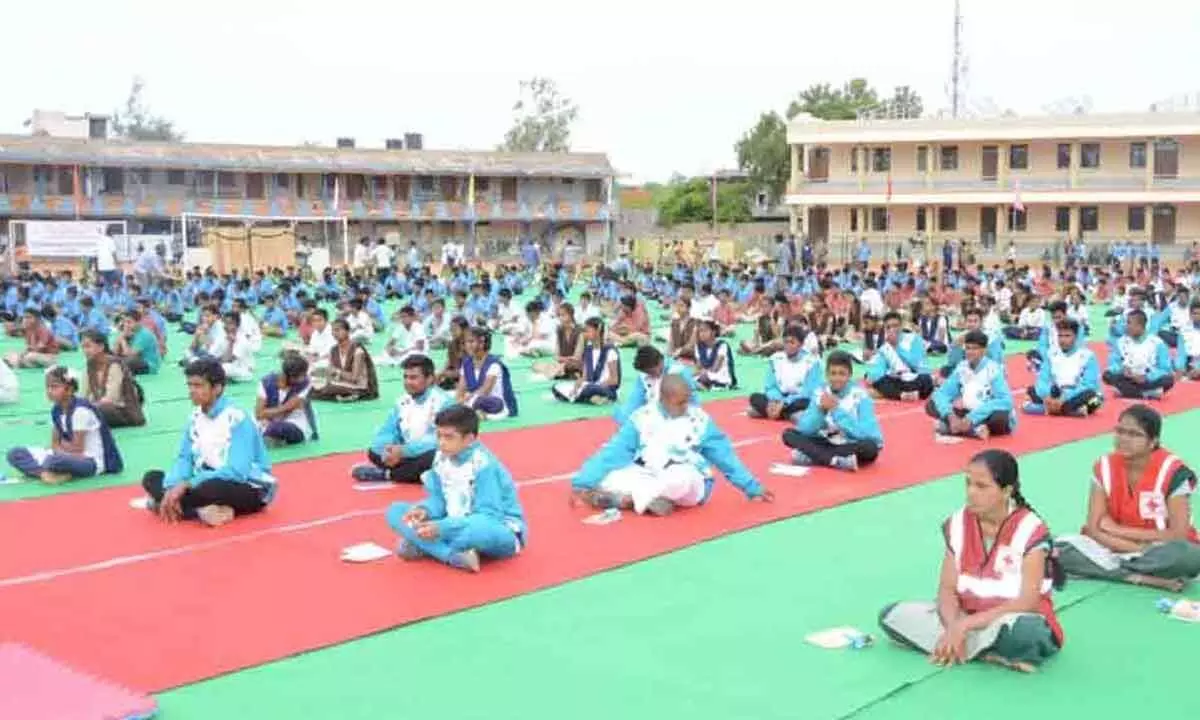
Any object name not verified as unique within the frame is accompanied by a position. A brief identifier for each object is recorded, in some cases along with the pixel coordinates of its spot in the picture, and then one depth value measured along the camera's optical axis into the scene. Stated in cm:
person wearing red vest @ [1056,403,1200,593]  615
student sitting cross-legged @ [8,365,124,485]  923
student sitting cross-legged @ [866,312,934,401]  1359
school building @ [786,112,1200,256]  4447
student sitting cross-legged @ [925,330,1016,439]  1095
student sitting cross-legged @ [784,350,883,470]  947
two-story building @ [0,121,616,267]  4397
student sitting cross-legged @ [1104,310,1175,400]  1360
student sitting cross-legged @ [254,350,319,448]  1063
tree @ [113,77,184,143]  6688
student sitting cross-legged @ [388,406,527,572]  671
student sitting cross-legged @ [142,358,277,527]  773
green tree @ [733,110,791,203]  5619
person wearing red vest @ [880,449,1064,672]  505
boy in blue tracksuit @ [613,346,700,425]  887
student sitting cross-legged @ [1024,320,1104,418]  1224
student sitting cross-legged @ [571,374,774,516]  811
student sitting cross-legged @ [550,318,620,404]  1341
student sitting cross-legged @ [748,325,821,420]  1201
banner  3381
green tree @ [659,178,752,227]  5841
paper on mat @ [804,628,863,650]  558
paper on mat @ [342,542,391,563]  705
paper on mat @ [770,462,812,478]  952
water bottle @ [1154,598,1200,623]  594
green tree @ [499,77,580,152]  6456
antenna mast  5744
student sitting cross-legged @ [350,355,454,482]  888
